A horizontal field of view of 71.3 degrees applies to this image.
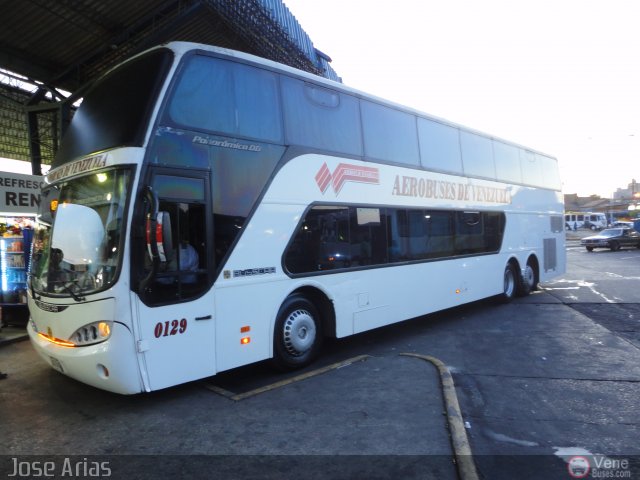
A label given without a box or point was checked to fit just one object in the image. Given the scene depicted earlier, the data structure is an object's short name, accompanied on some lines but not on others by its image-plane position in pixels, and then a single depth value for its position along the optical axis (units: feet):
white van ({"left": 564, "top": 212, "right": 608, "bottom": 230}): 207.62
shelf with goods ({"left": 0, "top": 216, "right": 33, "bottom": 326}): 29.45
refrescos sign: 33.76
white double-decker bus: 14.47
